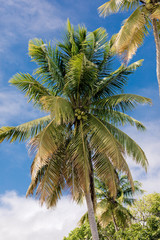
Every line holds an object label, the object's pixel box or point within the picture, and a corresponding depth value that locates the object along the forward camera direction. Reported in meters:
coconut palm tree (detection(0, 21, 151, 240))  9.96
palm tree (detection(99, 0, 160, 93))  10.02
